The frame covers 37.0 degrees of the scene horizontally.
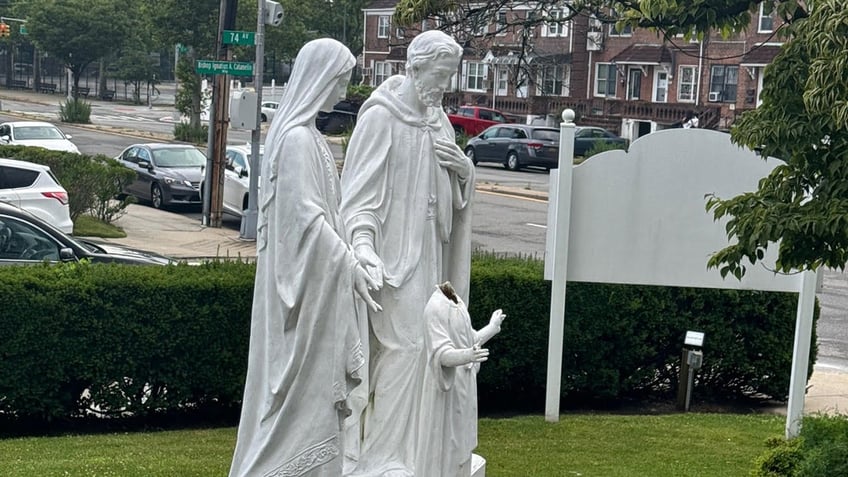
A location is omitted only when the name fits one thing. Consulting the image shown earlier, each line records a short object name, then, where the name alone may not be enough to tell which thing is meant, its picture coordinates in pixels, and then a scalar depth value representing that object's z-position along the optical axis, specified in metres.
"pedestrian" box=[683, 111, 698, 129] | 44.55
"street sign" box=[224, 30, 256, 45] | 20.62
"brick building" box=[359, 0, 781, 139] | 49.38
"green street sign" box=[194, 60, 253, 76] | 20.42
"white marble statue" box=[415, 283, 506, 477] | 6.90
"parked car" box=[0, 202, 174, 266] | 14.33
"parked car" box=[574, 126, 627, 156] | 40.09
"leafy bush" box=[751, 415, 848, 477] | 7.55
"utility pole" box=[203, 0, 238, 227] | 22.38
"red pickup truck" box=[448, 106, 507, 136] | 47.56
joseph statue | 7.13
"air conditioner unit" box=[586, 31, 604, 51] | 52.38
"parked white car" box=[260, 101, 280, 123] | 51.40
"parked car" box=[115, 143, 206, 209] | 26.92
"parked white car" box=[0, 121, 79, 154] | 30.73
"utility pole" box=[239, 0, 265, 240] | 21.83
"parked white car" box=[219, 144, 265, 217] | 24.98
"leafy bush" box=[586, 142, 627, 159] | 34.33
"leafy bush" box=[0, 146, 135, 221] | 22.97
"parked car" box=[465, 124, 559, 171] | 38.81
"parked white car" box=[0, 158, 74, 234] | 19.80
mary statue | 5.61
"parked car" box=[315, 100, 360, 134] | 48.85
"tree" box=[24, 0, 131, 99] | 63.78
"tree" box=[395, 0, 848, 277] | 6.37
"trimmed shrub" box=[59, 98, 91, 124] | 50.84
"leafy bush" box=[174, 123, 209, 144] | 43.38
